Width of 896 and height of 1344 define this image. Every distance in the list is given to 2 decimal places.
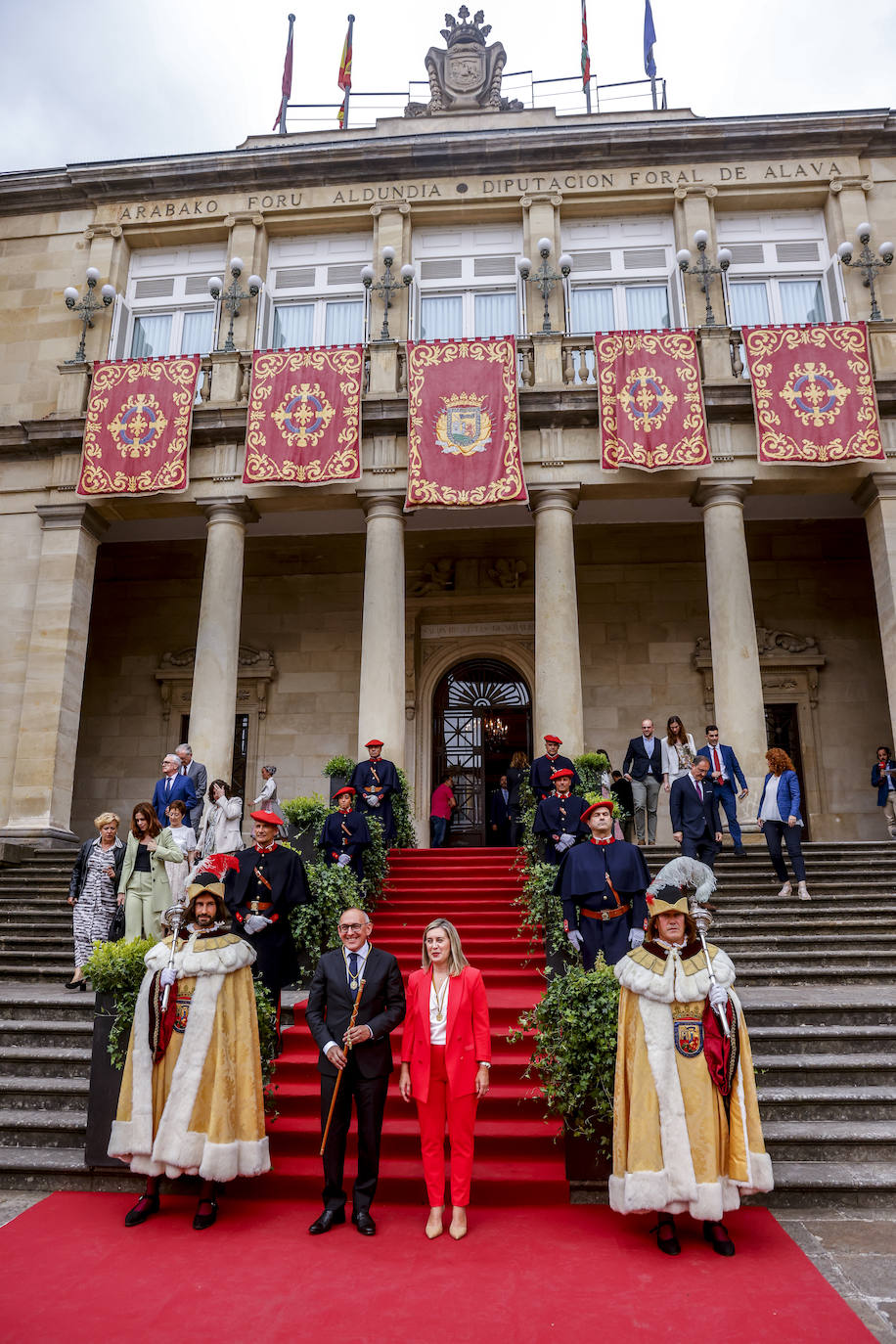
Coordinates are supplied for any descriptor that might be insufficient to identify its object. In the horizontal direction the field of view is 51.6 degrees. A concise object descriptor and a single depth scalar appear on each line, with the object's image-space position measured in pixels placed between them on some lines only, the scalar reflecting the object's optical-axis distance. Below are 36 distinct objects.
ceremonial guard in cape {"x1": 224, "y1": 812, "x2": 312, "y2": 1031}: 7.08
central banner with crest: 15.23
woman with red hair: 10.56
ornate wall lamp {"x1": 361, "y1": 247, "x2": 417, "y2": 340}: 16.94
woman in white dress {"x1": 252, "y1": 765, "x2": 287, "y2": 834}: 11.60
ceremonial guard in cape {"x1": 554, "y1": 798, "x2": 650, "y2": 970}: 7.30
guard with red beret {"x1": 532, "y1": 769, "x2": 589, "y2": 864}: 9.79
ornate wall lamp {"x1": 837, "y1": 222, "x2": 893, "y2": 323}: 16.23
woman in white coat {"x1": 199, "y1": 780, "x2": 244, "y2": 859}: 11.64
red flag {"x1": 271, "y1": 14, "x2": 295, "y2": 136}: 20.86
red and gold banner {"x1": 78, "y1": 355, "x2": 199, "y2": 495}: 15.89
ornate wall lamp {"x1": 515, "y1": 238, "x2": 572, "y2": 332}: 16.58
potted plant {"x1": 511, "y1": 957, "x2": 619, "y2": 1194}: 5.58
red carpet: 4.17
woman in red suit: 5.33
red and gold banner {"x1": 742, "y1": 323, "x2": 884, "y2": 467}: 15.01
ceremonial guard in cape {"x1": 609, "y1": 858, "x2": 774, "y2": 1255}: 4.88
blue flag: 20.48
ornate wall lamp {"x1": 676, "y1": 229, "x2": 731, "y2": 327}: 16.54
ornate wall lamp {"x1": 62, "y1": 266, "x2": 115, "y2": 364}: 17.72
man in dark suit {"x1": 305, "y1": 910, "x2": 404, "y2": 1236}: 5.42
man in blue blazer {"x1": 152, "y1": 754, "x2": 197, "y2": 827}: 11.84
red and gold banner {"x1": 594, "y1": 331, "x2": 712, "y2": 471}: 15.17
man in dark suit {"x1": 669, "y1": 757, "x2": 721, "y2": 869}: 10.63
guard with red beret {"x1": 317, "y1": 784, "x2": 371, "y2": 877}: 10.53
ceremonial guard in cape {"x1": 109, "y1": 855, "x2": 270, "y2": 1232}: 5.35
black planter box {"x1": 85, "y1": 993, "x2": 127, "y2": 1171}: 6.05
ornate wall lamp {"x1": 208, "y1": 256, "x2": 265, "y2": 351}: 17.50
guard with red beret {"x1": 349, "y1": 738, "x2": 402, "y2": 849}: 12.43
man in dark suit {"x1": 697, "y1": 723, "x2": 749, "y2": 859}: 11.69
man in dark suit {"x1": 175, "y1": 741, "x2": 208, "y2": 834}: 12.34
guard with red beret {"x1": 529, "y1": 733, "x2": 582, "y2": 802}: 11.44
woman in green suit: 8.86
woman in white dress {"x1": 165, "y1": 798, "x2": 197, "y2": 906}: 9.11
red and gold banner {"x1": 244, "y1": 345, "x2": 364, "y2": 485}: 15.63
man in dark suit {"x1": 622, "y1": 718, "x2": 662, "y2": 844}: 13.38
